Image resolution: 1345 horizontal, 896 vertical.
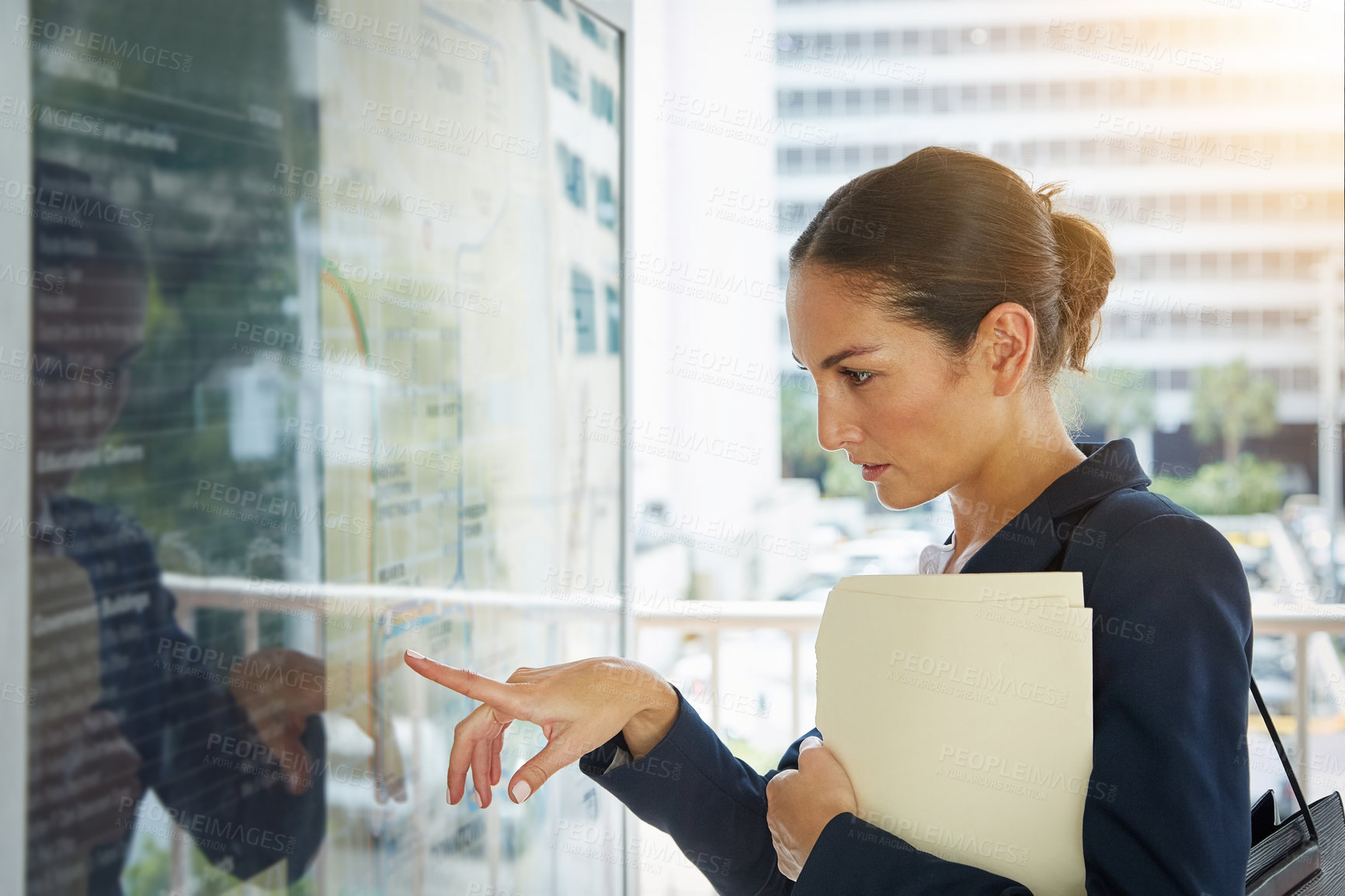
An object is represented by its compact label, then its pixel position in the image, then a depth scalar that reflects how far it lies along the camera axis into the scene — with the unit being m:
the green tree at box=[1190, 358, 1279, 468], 12.25
